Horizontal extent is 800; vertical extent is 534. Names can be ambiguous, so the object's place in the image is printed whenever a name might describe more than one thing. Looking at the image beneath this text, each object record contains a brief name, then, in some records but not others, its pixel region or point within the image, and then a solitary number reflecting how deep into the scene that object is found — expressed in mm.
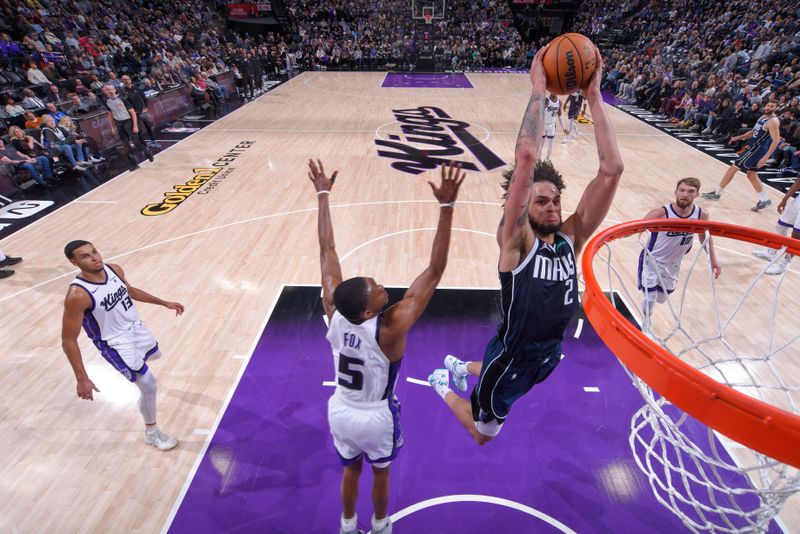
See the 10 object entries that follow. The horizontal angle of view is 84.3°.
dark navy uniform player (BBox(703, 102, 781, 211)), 7411
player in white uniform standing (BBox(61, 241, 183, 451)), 2994
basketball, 2348
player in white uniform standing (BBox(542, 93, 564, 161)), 9141
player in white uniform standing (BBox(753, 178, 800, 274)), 5505
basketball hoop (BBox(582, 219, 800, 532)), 1486
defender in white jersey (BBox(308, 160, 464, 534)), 2221
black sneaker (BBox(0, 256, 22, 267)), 6114
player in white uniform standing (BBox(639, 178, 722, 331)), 3936
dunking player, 2158
